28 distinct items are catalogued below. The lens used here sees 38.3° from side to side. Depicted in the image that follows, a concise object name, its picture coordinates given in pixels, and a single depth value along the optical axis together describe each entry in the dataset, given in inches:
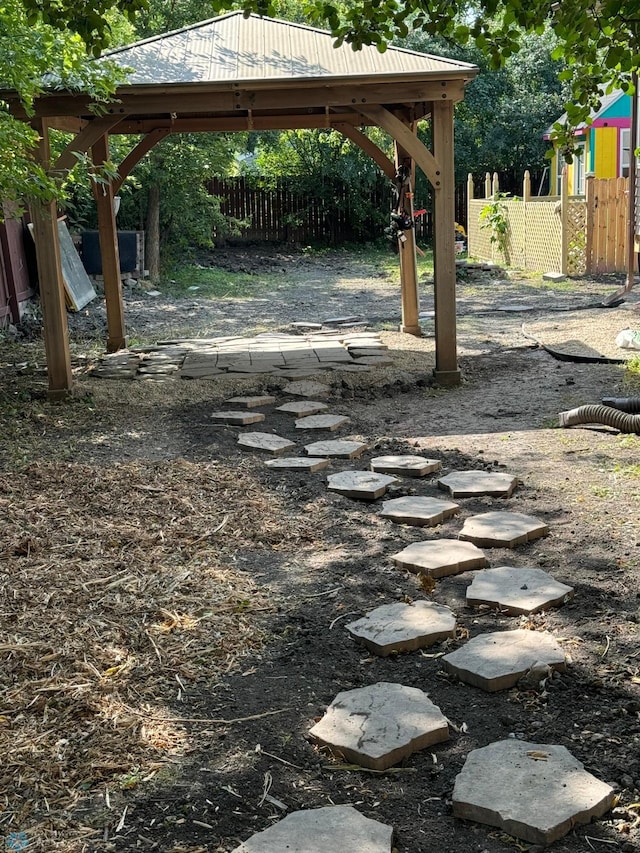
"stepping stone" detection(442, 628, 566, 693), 119.3
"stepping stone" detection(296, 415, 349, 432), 271.3
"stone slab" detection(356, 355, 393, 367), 361.4
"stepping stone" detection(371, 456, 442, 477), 221.1
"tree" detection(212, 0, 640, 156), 127.3
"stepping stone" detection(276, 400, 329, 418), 288.5
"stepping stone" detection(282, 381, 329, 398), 317.4
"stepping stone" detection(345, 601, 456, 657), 131.6
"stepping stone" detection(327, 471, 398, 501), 203.0
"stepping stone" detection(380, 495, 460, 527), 184.7
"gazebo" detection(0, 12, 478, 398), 299.9
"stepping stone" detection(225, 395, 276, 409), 300.5
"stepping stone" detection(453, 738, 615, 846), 90.4
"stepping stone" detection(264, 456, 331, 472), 227.8
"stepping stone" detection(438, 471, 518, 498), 201.2
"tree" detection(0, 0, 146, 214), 246.7
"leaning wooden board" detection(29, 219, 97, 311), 548.7
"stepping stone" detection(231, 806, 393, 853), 88.1
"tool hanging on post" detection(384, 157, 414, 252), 414.9
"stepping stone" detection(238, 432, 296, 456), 246.5
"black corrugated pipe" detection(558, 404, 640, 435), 245.1
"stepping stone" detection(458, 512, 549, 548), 170.2
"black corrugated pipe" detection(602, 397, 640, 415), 257.9
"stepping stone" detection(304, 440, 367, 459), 239.1
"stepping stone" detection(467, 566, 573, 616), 141.4
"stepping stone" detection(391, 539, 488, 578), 158.6
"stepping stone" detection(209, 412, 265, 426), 279.6
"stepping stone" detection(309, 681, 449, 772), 104.1
